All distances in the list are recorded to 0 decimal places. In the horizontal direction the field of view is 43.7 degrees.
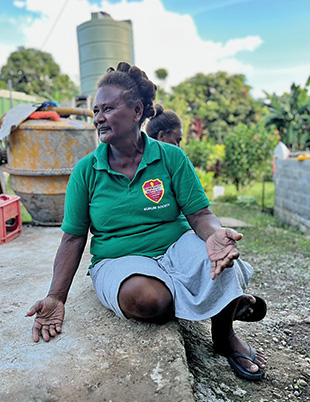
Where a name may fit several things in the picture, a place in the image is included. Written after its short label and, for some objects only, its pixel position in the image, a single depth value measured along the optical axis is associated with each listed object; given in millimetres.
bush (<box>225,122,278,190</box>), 9578
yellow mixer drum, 3770
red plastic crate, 3266
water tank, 7508
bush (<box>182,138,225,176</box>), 10406
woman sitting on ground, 1625
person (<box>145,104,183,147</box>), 3375
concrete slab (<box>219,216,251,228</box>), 5810
